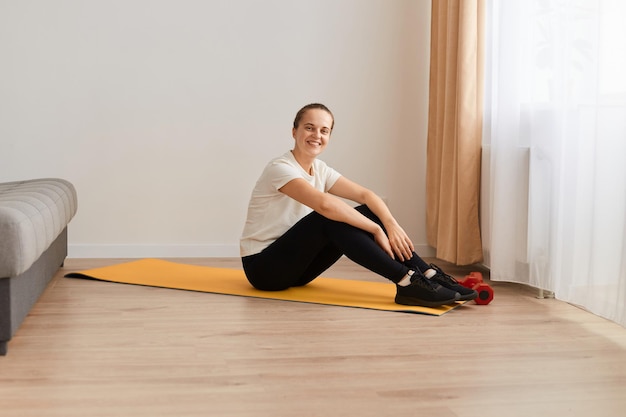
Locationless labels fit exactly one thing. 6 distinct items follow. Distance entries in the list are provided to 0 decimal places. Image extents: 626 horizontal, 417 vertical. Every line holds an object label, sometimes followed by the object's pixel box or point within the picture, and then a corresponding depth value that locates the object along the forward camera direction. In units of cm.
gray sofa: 226
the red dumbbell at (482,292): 316
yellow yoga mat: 317
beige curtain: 384
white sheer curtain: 274
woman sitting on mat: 301
